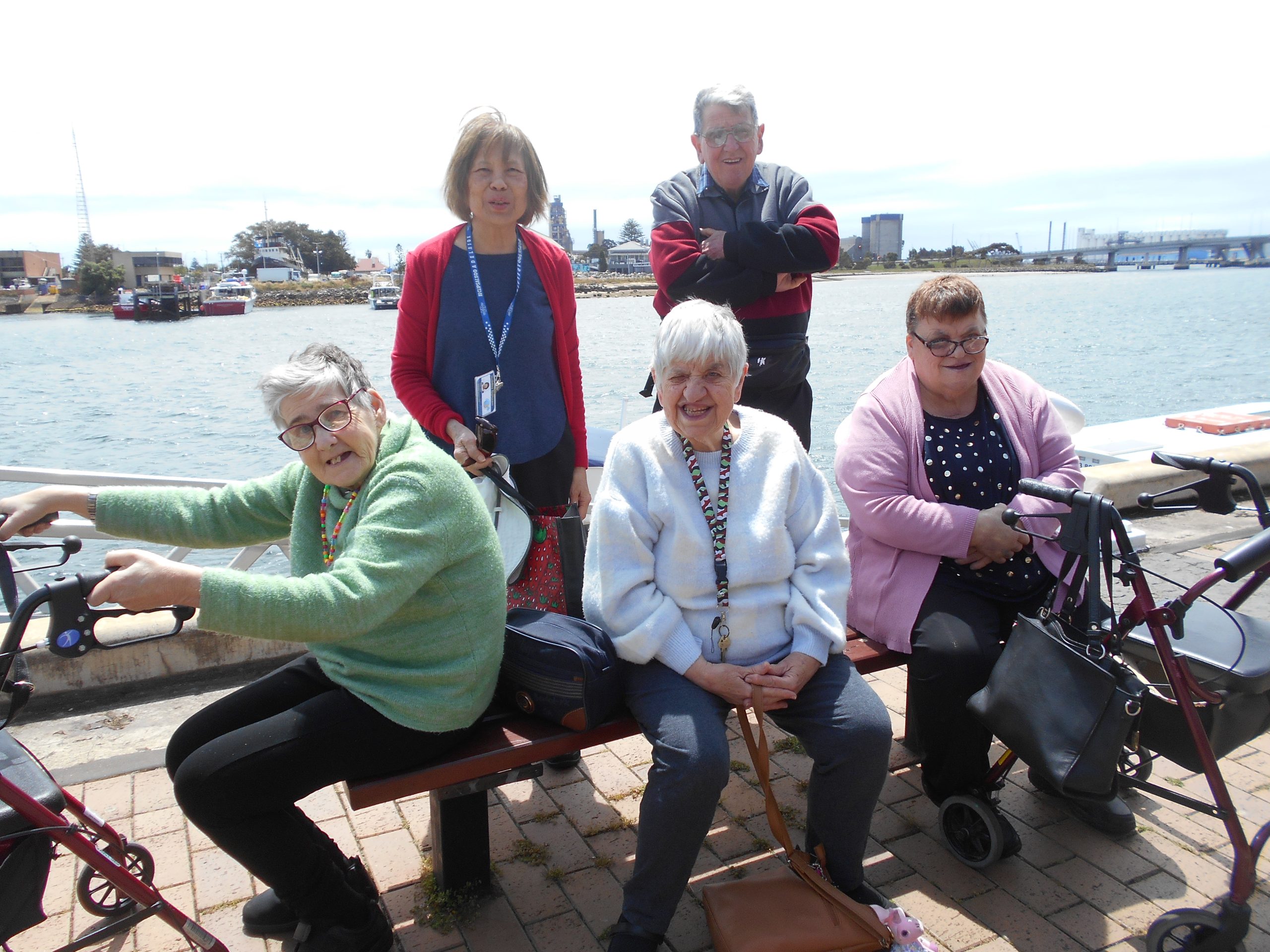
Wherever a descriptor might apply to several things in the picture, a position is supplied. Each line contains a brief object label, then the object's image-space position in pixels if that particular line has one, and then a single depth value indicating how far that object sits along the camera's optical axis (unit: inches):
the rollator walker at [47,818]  67.9
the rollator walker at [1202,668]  82.7
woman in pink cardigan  103.0
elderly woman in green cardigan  75.7
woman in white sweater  87.1
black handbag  81.4
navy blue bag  84.7
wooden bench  79.9
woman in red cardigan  114.8
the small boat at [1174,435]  311.1
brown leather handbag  79.7
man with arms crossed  125.1
